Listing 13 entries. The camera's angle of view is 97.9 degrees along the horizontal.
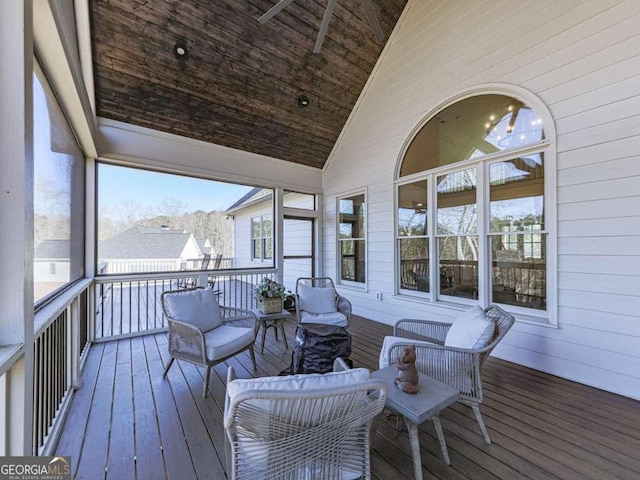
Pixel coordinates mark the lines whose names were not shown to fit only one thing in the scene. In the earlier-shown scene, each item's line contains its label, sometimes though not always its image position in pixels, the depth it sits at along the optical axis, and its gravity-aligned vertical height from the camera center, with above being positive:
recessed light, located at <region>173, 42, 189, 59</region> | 3.80 +2.60
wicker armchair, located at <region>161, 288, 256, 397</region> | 2.71 -1.00
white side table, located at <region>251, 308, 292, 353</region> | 3.66 -1.08
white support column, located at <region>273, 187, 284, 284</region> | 5.95 +0.20
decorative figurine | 1.76 -0.85
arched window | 3.23 +0.46
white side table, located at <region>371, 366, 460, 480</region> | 1.59 -0.98
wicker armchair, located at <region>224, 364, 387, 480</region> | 1.06 -0.77
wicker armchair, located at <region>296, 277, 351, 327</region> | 3.73 -1.04
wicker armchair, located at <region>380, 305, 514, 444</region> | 2.03 -0.94
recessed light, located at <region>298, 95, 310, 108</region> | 5.08 +2.55
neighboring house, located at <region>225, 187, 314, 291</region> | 6.15 +0.11
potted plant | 3.79 -0.81
